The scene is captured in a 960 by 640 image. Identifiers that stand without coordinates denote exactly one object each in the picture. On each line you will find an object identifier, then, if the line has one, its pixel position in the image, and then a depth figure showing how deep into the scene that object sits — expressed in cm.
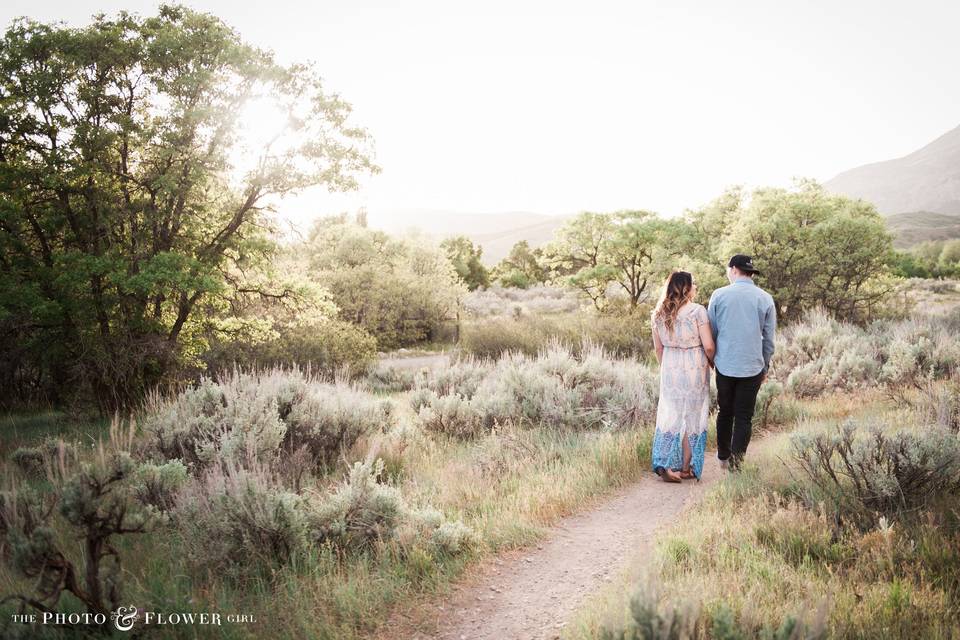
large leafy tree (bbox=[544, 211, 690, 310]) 2197
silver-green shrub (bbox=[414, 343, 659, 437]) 773
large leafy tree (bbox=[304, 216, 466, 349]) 2677
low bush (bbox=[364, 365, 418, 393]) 1522
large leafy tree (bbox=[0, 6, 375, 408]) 1091
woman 553
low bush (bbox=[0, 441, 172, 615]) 269
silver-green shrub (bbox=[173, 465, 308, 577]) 380
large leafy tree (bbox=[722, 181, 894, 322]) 1634
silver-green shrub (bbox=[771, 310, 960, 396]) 878
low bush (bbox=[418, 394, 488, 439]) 796
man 536
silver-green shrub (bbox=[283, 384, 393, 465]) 671
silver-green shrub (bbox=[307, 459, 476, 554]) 399
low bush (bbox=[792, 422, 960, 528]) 400
